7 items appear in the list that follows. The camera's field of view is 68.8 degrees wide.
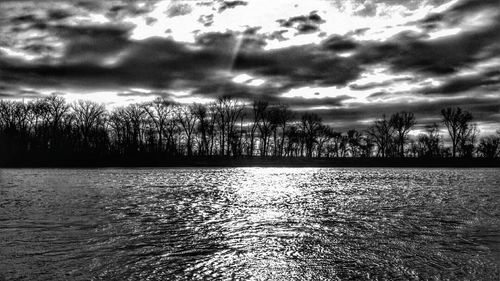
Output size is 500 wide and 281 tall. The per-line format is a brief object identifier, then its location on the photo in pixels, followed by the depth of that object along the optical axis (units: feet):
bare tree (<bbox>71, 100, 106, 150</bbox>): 360.28
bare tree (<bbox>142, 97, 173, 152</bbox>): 359.46
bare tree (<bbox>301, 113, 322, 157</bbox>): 408.67
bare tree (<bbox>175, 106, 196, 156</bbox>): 360.07
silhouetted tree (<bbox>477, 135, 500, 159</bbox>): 407.79
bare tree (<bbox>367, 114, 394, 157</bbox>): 405.82
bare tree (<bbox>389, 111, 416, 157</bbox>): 371.97
